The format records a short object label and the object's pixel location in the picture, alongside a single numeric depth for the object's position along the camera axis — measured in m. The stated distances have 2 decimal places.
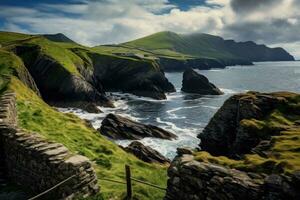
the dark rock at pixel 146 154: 29.72
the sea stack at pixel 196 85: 93.14
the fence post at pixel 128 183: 12.13
